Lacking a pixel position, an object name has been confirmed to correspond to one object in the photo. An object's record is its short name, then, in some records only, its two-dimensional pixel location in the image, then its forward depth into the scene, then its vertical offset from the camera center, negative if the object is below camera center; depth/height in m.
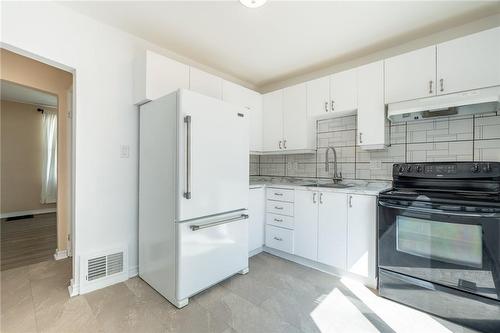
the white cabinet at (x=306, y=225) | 2.40 -0.66
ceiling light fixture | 1.62 +1.21
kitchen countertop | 2.12 -0.22
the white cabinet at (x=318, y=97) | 2.64 +0.85
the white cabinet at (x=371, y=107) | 2.27 +0.63
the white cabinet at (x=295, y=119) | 2.86 +0.62
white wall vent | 1.94 -0.98
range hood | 1.77 +0.53
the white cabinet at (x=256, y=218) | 2.66 -0.66
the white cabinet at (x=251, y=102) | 2.84 +0.87
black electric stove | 1.49 -0.57
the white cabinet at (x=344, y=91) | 2.44 +0.85
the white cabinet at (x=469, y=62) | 1.76 +0.88
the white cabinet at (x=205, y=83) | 2.40 +0.94
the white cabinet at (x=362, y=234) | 2.02 -0.65
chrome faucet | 2.76 -0.01
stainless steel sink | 2.58 -0.23
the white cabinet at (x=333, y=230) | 2.19 -0.66
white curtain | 4.93 +0.13
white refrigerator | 1.76 -0.25
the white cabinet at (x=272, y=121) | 3.11 +0.65
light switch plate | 2.19 +0.14
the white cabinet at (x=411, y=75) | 2.01 +0.87
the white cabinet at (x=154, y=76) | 2.06 +0.86
